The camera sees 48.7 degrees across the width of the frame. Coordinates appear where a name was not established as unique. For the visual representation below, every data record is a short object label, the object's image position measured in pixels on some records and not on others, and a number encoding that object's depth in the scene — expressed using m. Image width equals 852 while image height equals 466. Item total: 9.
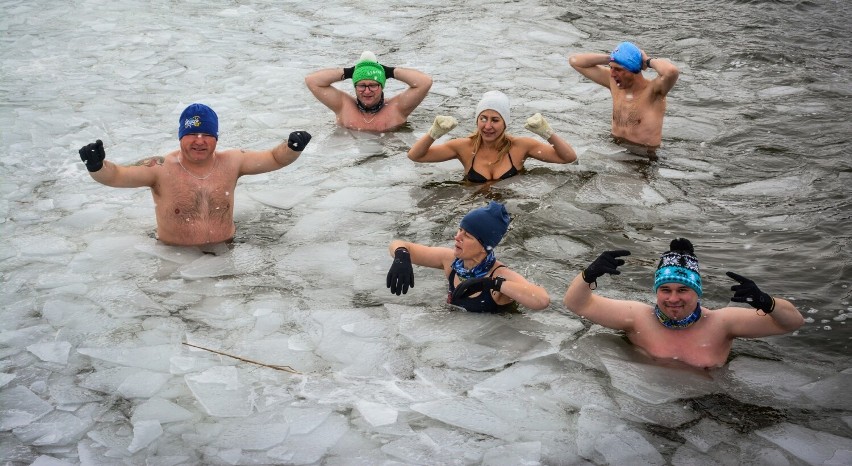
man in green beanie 8.48
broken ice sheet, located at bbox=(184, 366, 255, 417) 4.56
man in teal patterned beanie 4.85
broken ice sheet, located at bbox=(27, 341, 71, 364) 4.92
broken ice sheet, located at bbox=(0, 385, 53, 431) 4.43
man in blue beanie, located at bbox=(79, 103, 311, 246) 6.02
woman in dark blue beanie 5.13
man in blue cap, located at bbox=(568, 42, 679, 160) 7.84
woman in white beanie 7.20
